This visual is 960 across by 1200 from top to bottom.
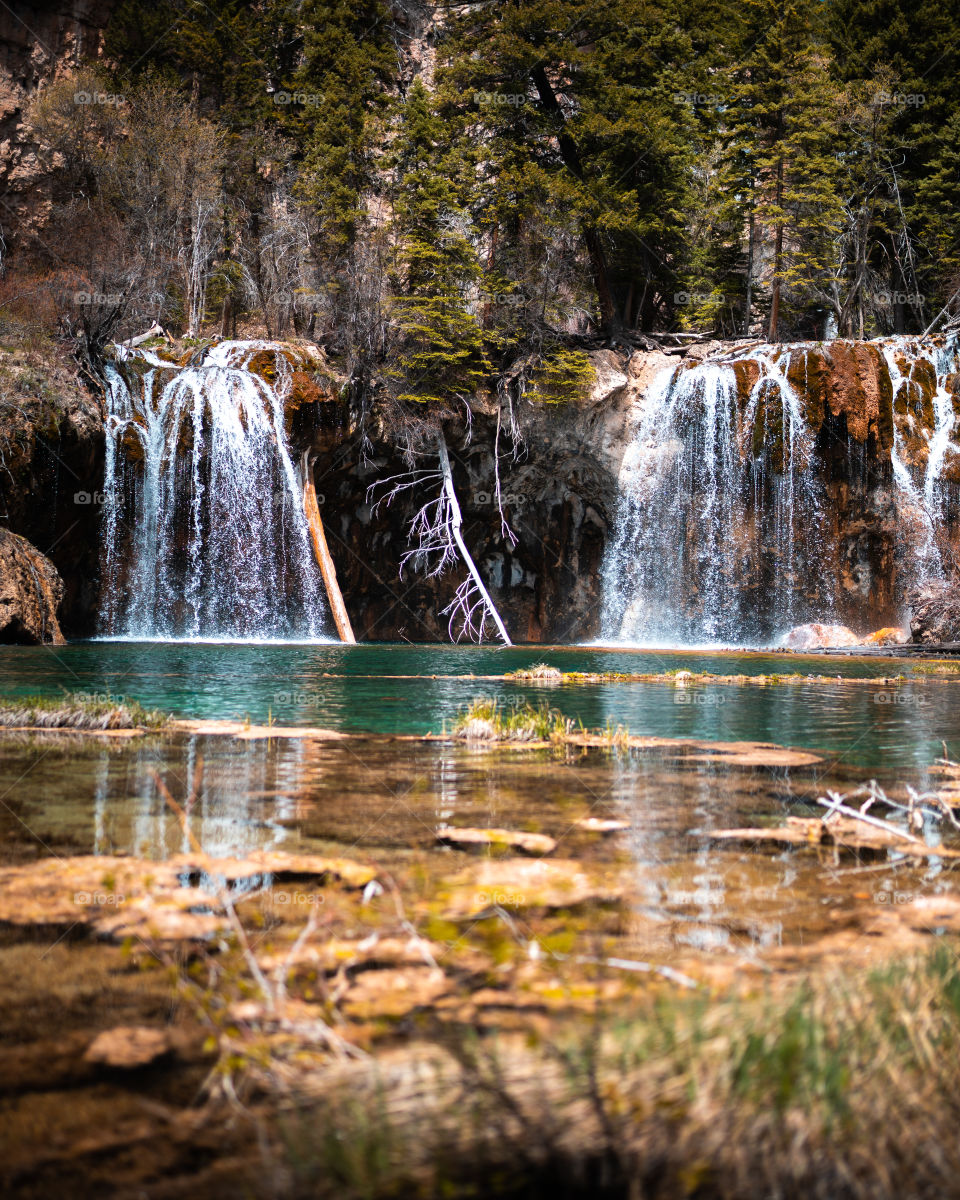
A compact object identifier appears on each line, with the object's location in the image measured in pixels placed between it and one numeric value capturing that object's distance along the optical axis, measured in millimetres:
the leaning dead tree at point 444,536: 26641
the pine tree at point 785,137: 31281
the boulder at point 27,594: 20203
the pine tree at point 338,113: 32906
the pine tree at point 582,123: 29250
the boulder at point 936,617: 24438
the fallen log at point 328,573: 26531
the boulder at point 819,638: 26000
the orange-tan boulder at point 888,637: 26086
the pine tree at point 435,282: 27422
